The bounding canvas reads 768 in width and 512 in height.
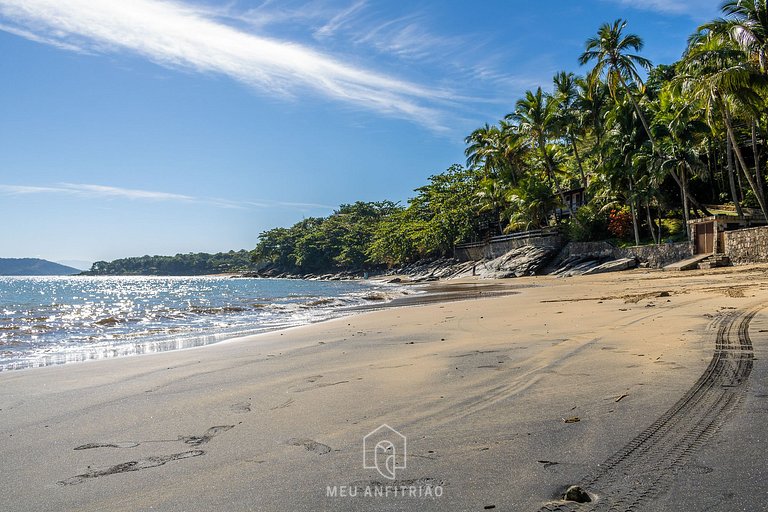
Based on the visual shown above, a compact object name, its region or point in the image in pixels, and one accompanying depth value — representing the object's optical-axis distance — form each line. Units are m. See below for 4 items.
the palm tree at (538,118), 37.66
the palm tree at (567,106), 37.78
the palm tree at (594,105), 35.78
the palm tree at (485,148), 44.72
